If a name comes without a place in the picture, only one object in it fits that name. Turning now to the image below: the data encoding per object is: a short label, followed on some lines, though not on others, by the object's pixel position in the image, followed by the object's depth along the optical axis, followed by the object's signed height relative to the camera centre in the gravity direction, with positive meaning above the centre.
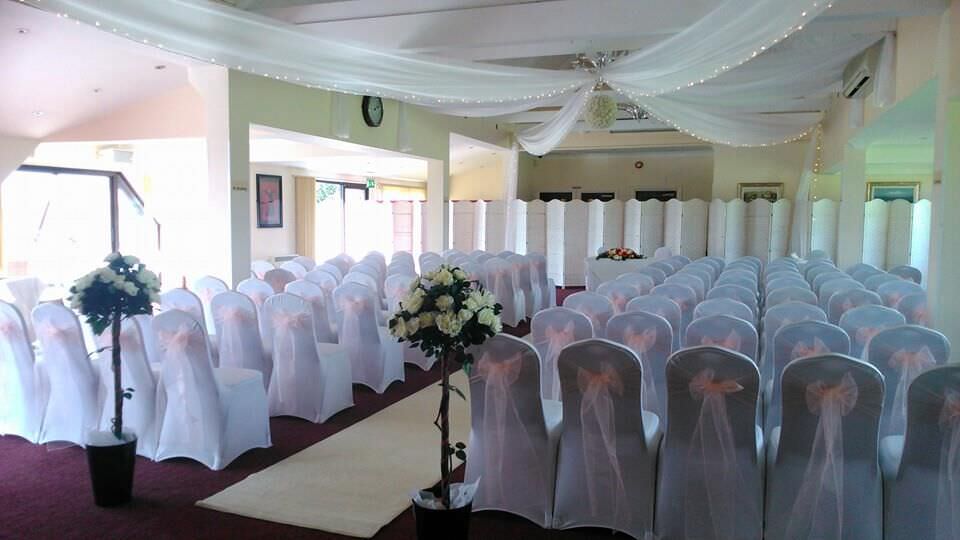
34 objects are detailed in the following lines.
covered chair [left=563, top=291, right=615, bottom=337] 5.41 -0.62
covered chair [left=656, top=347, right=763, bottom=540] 3.30 -1.02
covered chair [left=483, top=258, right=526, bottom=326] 10.35 -0.89
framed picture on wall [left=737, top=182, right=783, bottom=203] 16.37 +0.84
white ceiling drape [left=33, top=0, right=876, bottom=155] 3.91 +1.17
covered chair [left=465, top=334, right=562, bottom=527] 3.68 -1.08
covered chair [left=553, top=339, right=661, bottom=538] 3.49 -1.08
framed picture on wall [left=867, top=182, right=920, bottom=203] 15.09 +0.82
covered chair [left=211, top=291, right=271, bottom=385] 5.57 -0.86
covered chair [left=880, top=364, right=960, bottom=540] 2.97 -1.02
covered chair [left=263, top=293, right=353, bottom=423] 5.55 -1.13
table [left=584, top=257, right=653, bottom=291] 11.83 -0.71
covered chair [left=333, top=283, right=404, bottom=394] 6.55 -1.05
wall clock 11.57 +1.83
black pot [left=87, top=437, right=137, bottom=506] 3.87 -1.37
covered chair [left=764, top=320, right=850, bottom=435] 4.04 -0.65
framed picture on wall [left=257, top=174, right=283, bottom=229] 14.94 +0.42
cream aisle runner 3.85 -1.55
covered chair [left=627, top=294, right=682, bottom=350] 5.30 -0.60
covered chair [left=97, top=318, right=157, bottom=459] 4.60 -1.11
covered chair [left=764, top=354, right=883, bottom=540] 3.09 -0.99
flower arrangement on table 12.18 -0.49
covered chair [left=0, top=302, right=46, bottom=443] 4.97 -1.18
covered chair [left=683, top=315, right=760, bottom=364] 4.34 -0.65
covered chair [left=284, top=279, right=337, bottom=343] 6.43 -0.76
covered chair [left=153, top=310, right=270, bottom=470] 4.45 -1.16
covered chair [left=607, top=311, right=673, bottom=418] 4.60 -0.73
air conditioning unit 7.65 +1.70
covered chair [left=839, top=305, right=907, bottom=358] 4.71 -0.61
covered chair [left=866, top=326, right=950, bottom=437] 3.87 -0.70
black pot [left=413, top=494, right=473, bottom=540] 3.14 -1.31
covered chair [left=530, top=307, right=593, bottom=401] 4.65 -0.70
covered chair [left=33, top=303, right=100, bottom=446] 4.70 -1.07
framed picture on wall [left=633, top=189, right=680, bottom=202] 19.38 +0.87
